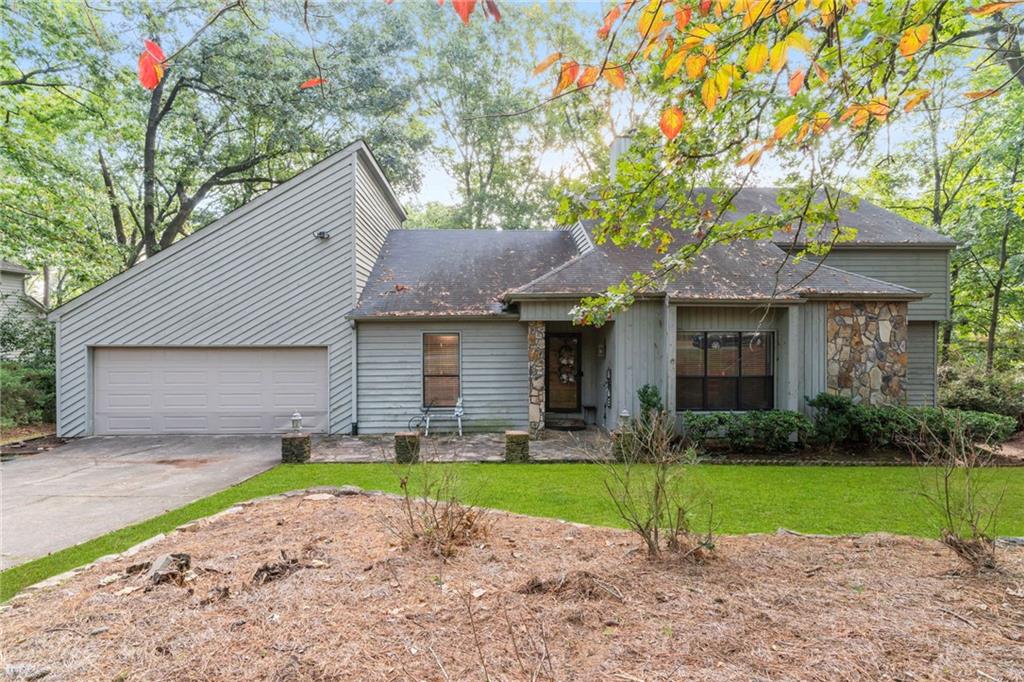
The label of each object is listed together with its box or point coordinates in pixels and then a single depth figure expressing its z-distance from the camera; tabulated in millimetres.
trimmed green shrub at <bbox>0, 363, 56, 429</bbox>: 9352
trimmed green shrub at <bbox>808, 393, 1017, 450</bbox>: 7520
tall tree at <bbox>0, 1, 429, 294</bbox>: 12609
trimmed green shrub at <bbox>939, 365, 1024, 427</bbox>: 10094
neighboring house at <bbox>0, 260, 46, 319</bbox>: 12367
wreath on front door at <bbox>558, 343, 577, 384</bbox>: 10555
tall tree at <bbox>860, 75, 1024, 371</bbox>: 11219
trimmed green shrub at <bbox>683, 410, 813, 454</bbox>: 7531
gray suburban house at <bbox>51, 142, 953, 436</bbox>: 9367
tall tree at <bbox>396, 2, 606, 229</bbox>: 18641
